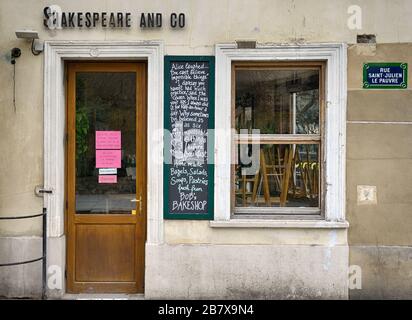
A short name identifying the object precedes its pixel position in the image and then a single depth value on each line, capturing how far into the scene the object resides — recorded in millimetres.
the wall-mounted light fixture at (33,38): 6840
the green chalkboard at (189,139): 7070
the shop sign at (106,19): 7031
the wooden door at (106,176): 7270
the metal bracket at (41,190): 7039
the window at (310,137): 7008
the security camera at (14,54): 7020
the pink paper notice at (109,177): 7293
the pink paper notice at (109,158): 7297
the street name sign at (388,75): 7016
